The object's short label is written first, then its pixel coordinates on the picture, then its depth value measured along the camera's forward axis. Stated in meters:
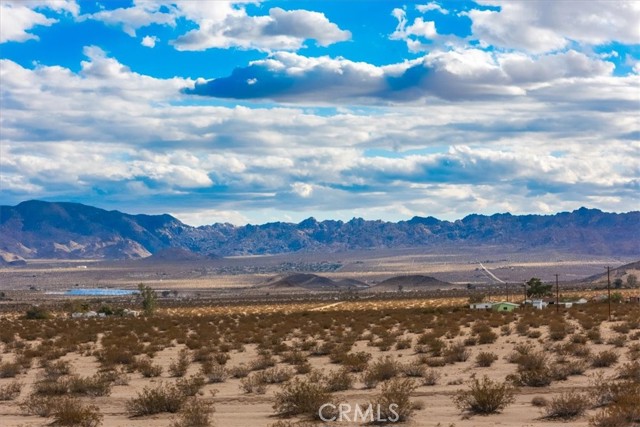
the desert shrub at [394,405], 20.61
